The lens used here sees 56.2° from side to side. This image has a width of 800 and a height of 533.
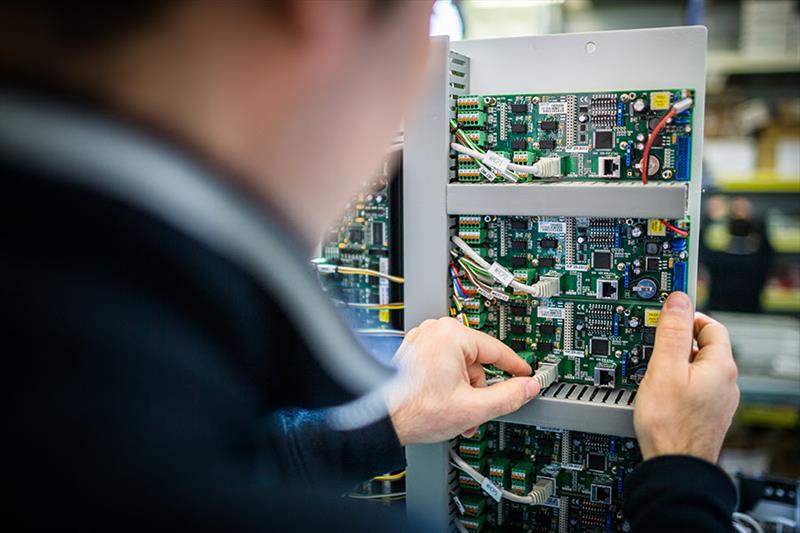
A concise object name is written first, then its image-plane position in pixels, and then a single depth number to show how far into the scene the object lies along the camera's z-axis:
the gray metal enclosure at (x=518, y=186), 1.29
